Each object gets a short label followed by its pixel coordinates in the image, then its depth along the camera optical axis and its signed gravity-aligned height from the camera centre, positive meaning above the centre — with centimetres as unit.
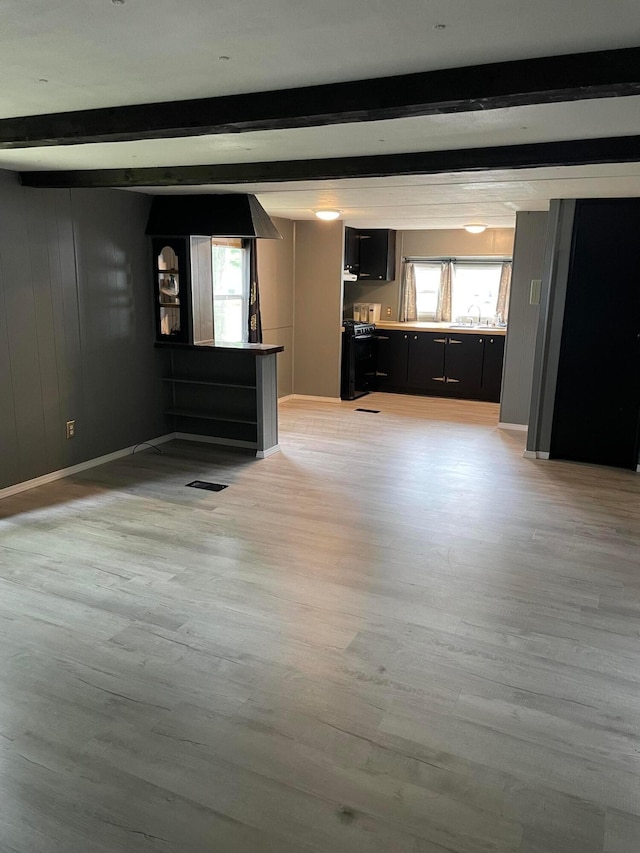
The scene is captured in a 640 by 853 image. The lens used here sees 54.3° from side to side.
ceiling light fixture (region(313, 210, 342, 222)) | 668 +81
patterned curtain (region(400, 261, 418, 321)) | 918 -2
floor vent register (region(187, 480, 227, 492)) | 482 -151
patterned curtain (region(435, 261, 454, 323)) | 892 -2
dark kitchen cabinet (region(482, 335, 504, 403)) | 810 -94
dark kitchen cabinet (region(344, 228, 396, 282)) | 870 +51
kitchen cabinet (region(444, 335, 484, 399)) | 823 -94
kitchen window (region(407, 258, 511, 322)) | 878 +8
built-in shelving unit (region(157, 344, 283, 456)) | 563 -98
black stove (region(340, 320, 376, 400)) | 823 -90
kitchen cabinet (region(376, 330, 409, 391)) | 872 -93
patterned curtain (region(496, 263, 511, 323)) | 862 +6
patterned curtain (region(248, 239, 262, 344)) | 675 -13
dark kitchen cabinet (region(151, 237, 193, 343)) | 562 -1
